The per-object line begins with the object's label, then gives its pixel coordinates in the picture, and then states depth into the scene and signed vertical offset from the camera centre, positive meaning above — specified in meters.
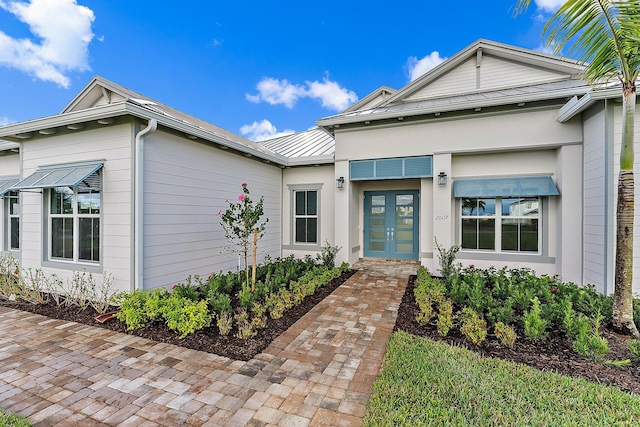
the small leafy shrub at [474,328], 3.59 -1.54
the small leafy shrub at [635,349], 3.07 -1.51
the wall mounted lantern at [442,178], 7.14 +0.94
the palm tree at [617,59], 3.54 +2.13
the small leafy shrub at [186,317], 3.88 -1.50
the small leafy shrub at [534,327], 3.56 -1.46
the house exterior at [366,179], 5.10 +0.81
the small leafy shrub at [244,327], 3.75 -1.61
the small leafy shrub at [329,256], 7.94 -1.24
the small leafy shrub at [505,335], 3.47 -1.54
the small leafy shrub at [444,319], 3.84 -1.54
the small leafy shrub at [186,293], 4.82 -1.42
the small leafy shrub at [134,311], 4.08 -1.48
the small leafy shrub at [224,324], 3.86 -1.59
